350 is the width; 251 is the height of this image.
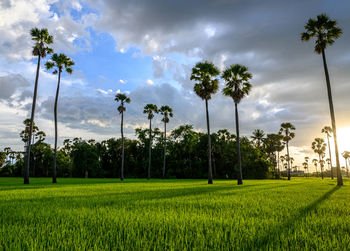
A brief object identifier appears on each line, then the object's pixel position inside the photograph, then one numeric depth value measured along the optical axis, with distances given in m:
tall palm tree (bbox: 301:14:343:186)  24.45
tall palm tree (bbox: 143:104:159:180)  53.56
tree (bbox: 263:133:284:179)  80.05
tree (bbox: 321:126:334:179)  67.01
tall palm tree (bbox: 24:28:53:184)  29.31
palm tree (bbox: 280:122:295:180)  61.69
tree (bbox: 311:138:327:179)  86.94
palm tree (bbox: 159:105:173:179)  57.12
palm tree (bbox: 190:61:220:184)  31.45
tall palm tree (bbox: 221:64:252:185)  29.95
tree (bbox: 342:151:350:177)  118.07
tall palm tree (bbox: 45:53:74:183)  32.22
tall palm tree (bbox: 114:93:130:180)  47.75
